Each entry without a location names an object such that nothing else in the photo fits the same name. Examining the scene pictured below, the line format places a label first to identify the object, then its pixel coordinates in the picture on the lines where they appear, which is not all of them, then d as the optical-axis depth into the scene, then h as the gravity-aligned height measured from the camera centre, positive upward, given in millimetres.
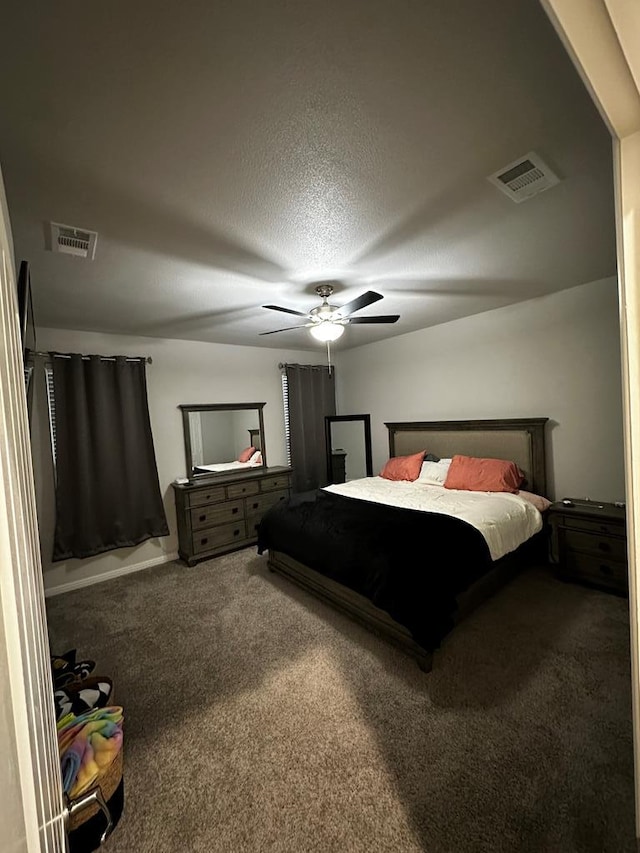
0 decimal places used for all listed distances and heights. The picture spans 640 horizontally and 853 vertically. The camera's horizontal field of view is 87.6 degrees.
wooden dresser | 3594 -1041
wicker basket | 1152 -1342
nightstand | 2520 -1172
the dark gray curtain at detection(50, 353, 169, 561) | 3135 -319
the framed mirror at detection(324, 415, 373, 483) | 4988 -569
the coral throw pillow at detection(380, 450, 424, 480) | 3916 -732
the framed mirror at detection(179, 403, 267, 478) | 3984 -239
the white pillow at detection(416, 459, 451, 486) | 3727 -774
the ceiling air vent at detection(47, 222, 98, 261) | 1642 +972
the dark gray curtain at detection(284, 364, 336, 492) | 4805 -101
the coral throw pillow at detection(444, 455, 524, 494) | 3178 -731
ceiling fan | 2485 +715
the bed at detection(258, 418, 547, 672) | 1962 -1010
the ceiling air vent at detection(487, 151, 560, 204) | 1384 +969
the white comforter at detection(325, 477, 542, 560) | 2463 -883
